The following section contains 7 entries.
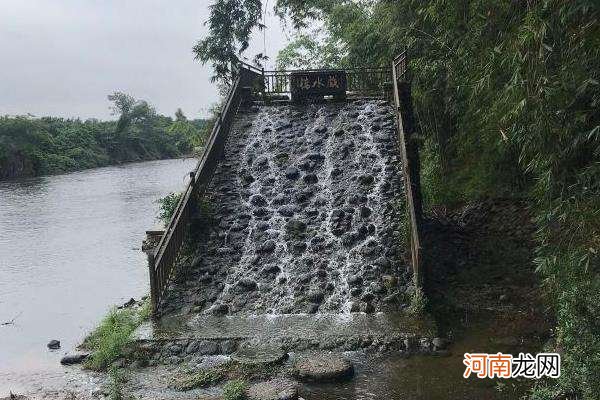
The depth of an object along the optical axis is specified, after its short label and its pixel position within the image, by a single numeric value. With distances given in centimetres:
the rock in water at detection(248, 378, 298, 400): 587
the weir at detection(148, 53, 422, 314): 885
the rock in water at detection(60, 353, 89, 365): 771
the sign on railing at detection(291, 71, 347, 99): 1534
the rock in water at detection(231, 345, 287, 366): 684
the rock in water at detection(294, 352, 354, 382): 633
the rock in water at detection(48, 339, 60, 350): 866
